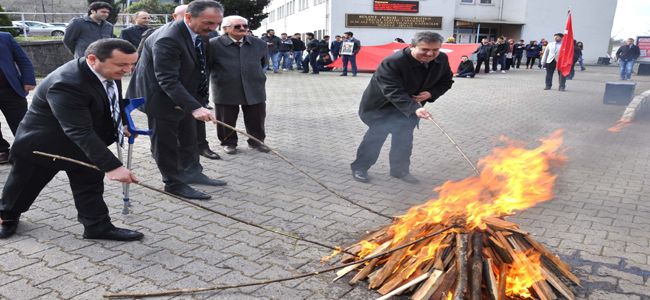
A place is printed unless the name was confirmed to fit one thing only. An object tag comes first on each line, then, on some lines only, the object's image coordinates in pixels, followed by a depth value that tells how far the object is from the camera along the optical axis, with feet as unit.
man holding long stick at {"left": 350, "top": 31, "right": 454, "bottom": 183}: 16.33
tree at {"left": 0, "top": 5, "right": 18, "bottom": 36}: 62.18
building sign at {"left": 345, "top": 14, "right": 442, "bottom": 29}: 96.27
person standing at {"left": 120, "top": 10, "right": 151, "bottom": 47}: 30.83
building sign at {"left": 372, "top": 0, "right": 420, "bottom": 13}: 95.81
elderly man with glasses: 21.04
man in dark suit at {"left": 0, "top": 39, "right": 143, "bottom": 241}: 10.94
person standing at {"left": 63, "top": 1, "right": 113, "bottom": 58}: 25.88
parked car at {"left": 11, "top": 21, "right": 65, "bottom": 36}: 92.55
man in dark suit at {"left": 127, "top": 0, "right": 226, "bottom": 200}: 14.98
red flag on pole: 45.78
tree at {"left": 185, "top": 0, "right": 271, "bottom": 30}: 88.89
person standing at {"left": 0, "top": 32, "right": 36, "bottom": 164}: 17.88
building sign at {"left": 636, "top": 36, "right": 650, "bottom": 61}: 79.48
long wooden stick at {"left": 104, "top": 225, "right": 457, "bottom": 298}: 9.90
